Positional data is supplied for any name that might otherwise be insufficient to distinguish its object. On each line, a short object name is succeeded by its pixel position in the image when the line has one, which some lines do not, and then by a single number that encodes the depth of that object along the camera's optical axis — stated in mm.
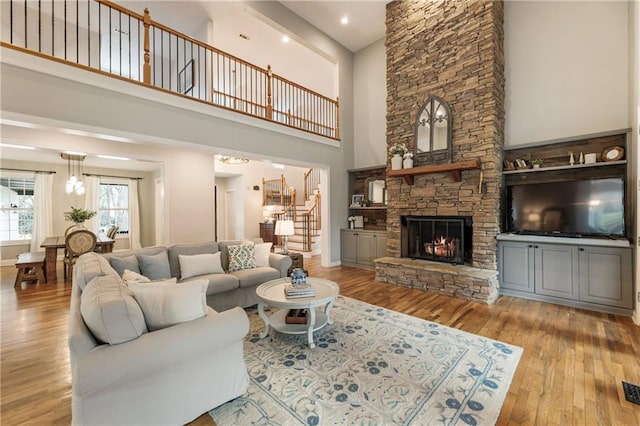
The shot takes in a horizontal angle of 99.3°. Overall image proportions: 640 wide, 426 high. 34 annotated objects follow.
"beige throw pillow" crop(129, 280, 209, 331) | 1806
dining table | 5234
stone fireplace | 4250
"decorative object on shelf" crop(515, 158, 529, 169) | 4316
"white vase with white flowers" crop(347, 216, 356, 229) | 6766
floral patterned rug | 1832
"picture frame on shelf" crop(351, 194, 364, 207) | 6732
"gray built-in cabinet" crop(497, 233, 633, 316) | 3420
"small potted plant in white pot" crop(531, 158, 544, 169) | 4159
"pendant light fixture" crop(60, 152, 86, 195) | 5945
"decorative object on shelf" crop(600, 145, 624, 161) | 3588
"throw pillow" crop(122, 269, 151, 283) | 2644
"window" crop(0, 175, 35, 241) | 6992
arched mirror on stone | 4727
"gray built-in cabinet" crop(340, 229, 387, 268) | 6020
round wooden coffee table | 2642
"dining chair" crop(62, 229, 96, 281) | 5133
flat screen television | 3549
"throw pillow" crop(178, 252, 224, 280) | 3615
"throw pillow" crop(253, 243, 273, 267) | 4184
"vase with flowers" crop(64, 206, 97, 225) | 5875
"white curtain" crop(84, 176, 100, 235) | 7859
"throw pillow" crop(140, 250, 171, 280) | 3430
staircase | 8328
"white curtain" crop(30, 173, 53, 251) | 7160
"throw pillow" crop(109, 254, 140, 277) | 3242
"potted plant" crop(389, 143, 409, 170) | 5141
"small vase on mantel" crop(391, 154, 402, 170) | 5137
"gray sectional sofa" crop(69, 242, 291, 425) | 1462
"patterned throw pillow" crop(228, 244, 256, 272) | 3980
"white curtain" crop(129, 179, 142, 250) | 8648
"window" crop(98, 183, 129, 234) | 8383
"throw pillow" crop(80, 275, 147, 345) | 1527
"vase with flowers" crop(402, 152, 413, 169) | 5043
